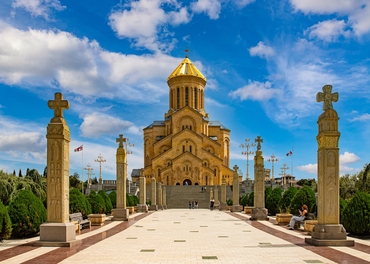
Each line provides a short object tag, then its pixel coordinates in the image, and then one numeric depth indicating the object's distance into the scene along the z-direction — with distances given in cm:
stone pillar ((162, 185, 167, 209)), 3758
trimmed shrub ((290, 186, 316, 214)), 1680
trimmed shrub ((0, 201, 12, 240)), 1096
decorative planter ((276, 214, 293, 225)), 1600
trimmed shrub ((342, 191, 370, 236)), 1183
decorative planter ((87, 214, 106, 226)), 1557
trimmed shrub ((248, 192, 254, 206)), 2767
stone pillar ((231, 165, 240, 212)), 2708
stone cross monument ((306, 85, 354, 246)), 1003
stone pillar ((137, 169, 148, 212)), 2536
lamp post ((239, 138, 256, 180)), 5389
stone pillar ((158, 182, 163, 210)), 3384
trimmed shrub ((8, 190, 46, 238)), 1184
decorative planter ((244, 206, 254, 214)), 2415
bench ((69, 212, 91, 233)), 1285
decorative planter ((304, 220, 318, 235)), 1270
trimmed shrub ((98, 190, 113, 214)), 2156
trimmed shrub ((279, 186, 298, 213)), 1939
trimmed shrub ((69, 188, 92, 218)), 1606
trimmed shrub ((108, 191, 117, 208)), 2470
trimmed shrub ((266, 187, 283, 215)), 2262
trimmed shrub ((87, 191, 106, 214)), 1919
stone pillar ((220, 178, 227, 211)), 3150
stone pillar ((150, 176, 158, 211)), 2989
